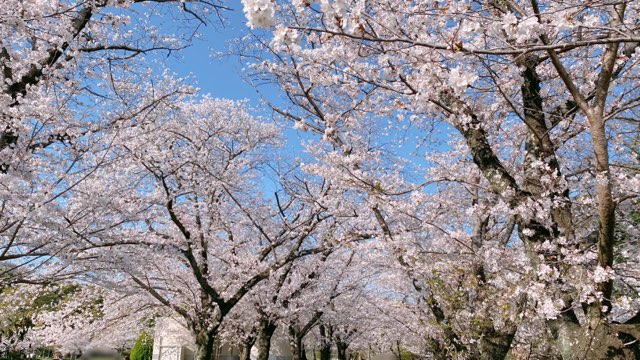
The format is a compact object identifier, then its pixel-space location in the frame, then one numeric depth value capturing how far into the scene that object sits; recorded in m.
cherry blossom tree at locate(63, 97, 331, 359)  7.02
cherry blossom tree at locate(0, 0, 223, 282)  4.86
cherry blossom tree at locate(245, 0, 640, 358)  3.75
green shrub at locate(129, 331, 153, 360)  24.48
